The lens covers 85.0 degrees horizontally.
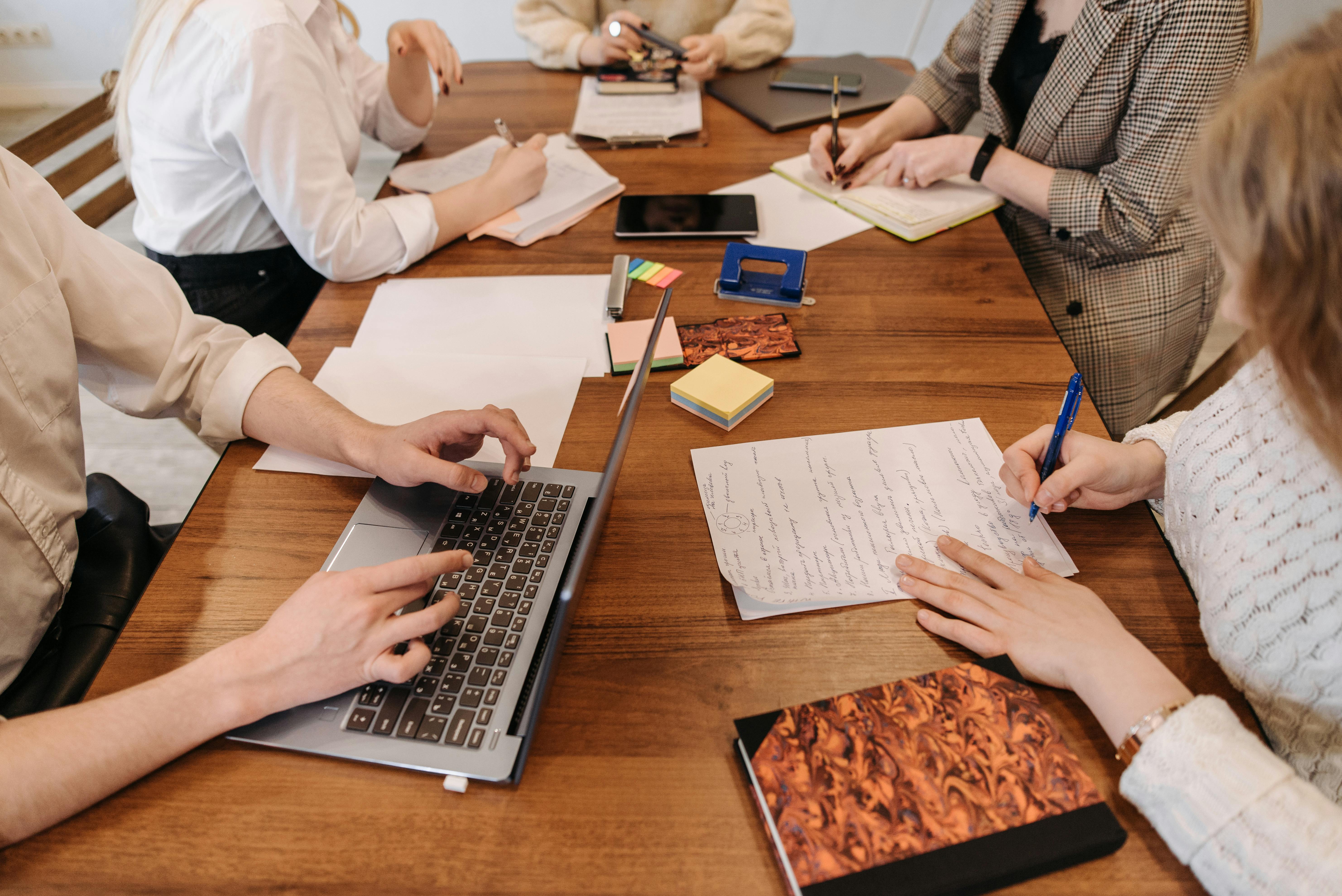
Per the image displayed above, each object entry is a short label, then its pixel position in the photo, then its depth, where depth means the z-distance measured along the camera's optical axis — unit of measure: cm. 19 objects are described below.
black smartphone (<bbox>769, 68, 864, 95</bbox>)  140
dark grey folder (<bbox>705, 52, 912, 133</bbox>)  132
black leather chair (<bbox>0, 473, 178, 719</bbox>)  70
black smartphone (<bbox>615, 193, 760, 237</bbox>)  103
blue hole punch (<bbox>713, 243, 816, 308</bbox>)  91
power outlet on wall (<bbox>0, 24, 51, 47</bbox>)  310
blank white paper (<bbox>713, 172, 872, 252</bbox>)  103
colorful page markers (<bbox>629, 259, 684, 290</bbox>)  96
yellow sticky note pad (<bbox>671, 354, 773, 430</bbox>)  76
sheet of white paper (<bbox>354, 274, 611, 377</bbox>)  88
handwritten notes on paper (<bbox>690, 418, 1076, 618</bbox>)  61
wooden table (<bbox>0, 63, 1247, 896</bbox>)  46
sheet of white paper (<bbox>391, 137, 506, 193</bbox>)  119
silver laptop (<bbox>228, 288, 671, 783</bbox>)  50
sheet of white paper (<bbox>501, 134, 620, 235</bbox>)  108
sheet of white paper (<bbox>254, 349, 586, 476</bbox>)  76
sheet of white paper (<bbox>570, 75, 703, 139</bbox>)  130
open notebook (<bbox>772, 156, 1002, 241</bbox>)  104
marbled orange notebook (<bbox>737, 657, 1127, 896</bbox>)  44
